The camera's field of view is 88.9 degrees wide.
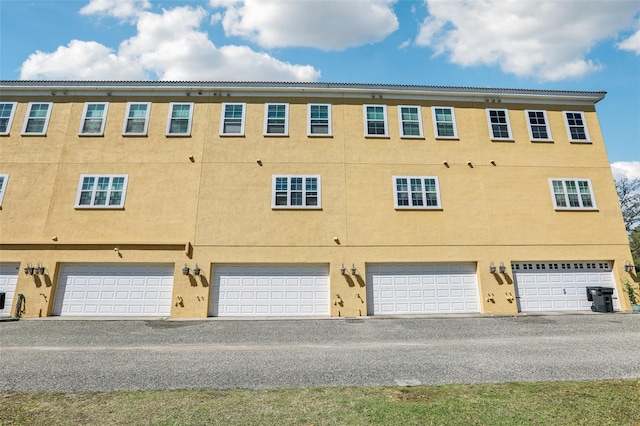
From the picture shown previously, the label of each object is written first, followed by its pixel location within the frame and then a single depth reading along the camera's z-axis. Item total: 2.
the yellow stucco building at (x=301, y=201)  14.87
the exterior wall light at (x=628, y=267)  15.44
